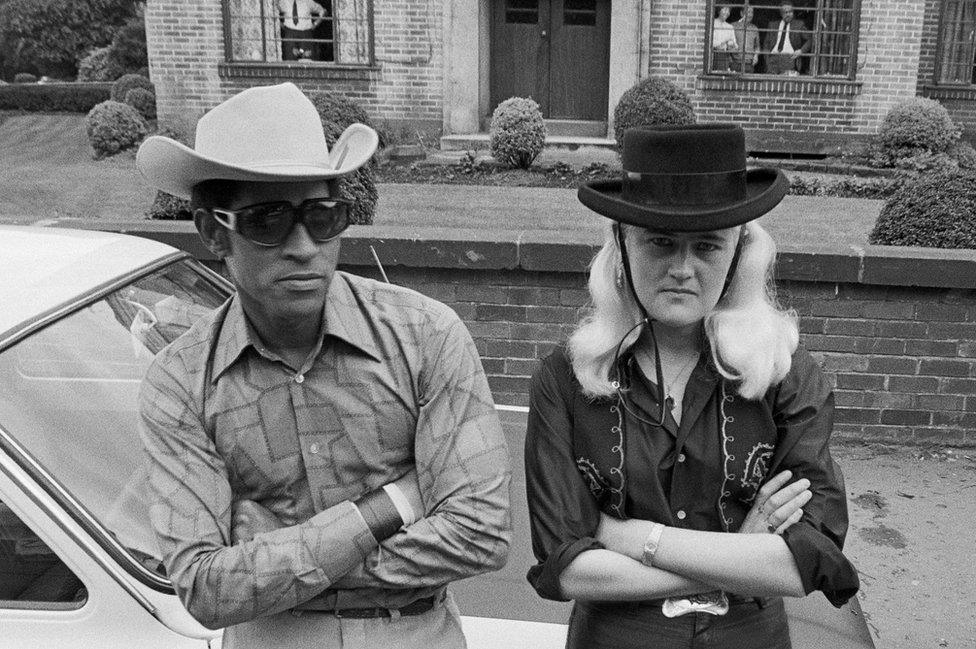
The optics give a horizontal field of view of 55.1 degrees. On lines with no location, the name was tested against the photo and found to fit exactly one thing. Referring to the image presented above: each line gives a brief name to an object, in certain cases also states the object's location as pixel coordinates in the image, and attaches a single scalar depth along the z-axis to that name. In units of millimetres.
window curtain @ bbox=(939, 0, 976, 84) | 15133
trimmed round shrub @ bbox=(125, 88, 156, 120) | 15784
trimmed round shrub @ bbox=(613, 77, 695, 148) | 12594
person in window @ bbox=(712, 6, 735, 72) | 14070
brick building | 13844
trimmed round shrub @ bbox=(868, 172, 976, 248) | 5273
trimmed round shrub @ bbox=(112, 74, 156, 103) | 16375
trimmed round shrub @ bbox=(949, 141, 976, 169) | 12583
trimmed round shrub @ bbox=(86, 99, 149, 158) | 13945
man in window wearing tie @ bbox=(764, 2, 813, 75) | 14297
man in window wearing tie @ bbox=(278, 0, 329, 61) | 14344
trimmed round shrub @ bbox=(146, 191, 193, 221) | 5844
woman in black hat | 1896
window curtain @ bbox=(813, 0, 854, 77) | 14141
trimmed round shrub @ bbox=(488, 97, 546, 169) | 12242
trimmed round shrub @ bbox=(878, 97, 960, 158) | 13062
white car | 2094
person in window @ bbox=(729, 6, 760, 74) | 14172
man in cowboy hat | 1781
